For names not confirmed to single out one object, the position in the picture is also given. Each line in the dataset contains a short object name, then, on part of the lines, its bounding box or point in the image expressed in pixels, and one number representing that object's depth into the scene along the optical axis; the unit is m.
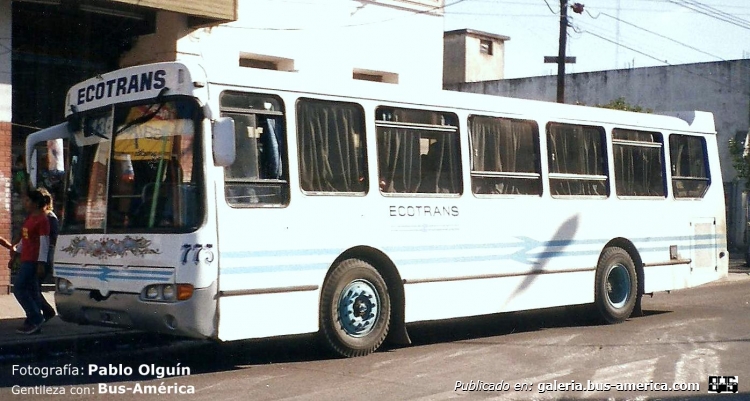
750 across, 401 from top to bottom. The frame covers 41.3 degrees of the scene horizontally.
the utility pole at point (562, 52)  25.55
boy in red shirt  11.16
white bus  8.93
